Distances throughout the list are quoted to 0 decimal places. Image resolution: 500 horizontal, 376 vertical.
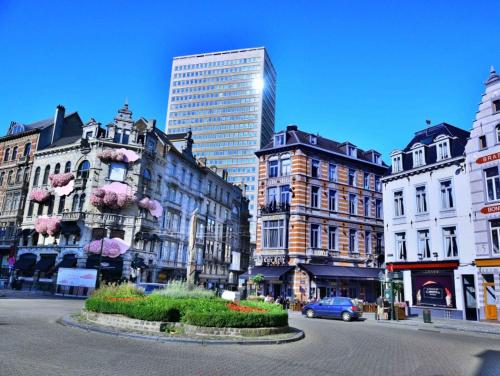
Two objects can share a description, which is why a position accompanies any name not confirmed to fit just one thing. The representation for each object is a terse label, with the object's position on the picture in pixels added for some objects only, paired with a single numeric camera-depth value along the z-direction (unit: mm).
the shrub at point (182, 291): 16234
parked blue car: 22984
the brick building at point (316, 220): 33469
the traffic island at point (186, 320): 12469
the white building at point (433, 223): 25750
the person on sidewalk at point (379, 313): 24594
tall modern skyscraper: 119812
